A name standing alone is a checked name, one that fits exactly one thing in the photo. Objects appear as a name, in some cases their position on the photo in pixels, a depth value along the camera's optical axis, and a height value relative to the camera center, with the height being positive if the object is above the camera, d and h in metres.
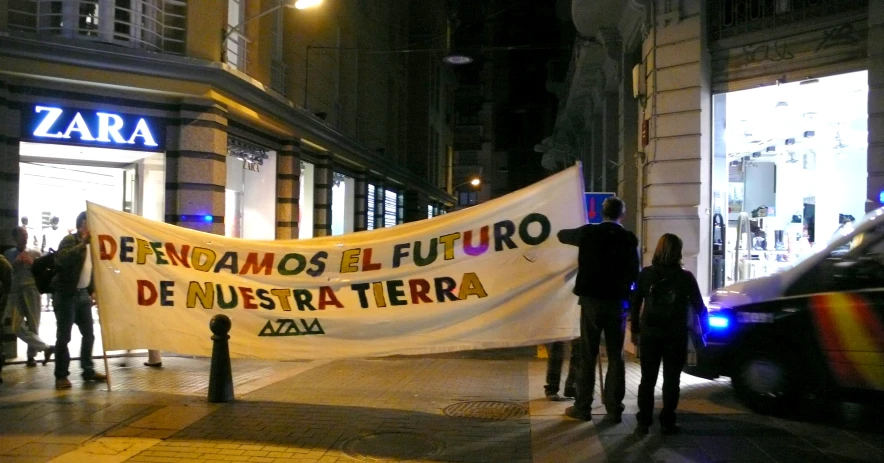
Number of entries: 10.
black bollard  6.89 -1.24
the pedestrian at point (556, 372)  7.23 -1.31
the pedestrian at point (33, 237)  11.64 -0.05
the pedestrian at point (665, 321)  5.81 -0.62
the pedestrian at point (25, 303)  9.36 -0.89
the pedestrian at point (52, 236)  12.05 -0.02
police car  5.61 -0.70
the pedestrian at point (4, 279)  8.01 -0.49
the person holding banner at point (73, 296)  7.93 -0.68
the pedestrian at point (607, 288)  6.09 -0.37
